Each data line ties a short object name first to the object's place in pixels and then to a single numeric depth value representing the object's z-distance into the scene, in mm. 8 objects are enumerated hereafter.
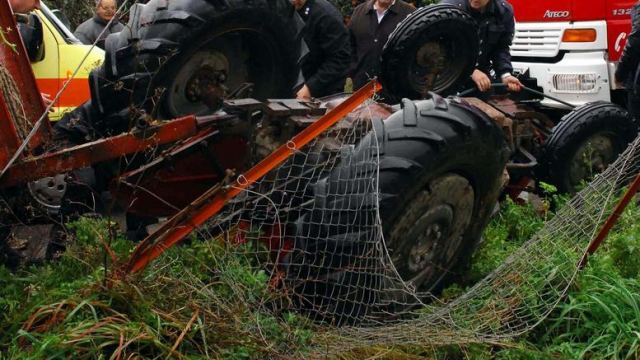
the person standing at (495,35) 5977
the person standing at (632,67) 6629
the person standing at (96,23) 7945
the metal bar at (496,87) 5684
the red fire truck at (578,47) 7477
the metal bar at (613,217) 3748
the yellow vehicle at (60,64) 6125
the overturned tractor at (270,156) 3639
